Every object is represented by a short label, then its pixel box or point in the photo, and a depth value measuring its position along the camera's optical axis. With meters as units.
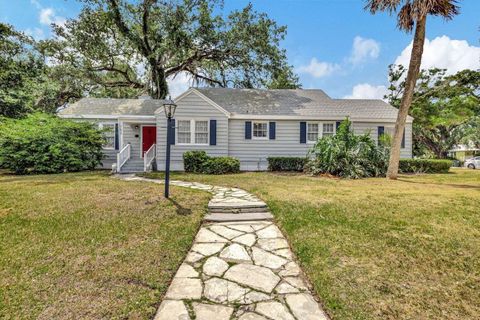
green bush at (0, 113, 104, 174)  11.21
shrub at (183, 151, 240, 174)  11.70
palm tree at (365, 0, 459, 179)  8.82
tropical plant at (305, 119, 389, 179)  11.01
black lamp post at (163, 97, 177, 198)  6.18
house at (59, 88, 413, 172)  12.86
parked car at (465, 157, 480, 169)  24.48
